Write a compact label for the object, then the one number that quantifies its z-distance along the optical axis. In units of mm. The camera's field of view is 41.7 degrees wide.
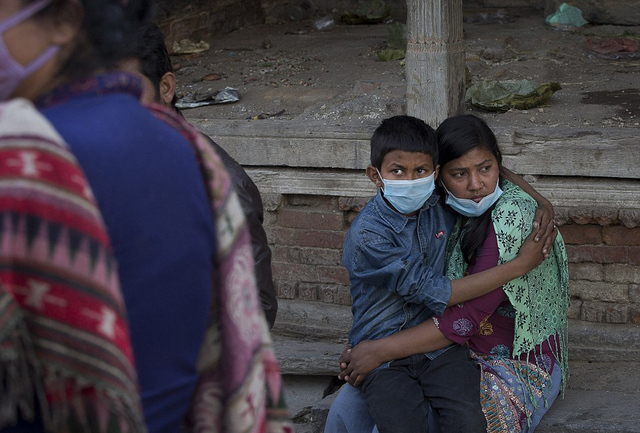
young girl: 2891
